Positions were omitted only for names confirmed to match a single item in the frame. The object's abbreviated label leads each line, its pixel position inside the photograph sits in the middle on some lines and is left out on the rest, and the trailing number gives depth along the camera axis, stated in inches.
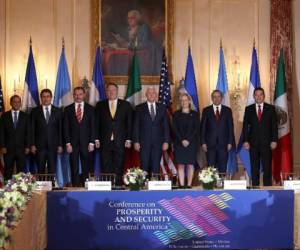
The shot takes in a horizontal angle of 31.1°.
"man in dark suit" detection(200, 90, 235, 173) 310.7
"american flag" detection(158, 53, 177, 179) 328.5
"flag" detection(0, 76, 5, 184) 323.0
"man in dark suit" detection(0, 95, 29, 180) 302.4
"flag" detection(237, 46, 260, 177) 335.3
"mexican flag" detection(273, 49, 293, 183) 335.6
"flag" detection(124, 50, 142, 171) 339.0
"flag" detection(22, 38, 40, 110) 329.4
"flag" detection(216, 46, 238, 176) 333.1
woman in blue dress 307.4
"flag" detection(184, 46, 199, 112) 340.2
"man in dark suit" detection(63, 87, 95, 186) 303.0
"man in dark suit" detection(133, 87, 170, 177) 304.0
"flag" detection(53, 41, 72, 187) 324.5
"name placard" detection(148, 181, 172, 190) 211.3
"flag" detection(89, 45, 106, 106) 334.0
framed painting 348.5
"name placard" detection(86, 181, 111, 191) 210.4
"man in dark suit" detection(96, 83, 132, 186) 304.0
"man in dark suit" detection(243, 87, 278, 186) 311.3
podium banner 203.8
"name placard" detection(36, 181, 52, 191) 209.2
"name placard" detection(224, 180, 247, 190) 213.3
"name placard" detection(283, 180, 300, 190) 213.8
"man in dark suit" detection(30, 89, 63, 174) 303.0
